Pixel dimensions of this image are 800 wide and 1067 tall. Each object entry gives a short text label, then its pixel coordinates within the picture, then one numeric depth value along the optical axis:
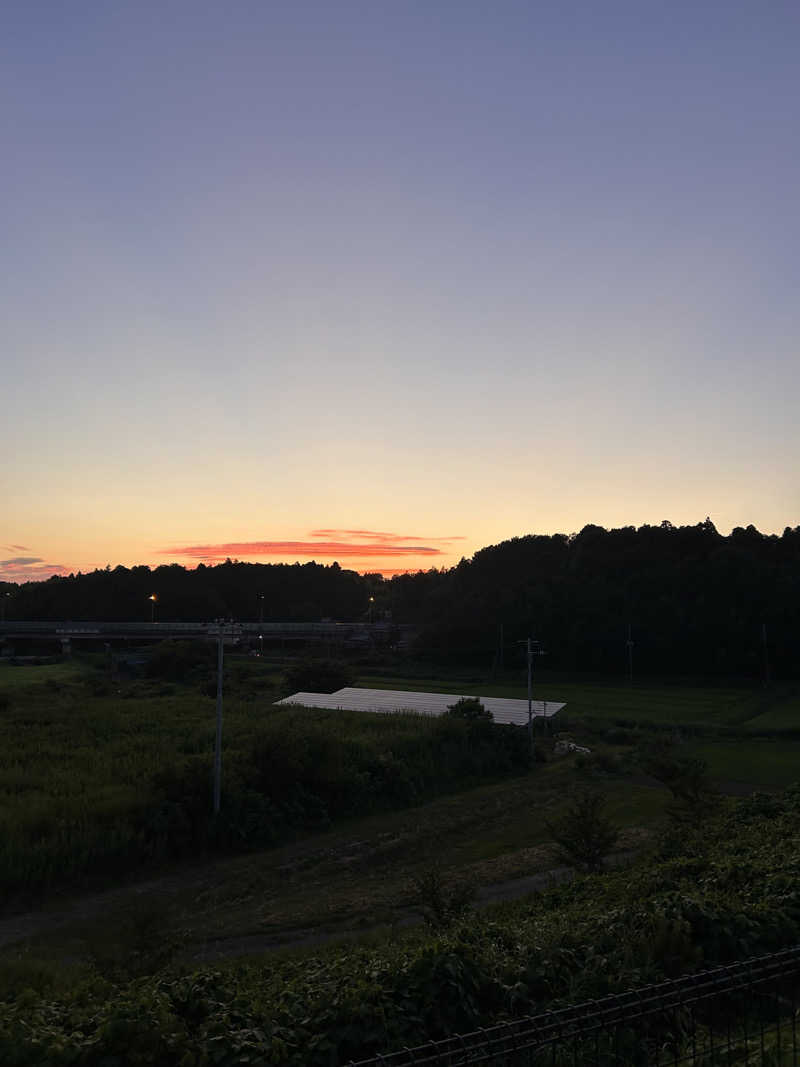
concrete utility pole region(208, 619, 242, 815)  27.95
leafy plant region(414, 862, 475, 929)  15.55
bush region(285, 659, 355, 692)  68.69
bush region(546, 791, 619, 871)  21.70
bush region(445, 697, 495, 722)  44.81
